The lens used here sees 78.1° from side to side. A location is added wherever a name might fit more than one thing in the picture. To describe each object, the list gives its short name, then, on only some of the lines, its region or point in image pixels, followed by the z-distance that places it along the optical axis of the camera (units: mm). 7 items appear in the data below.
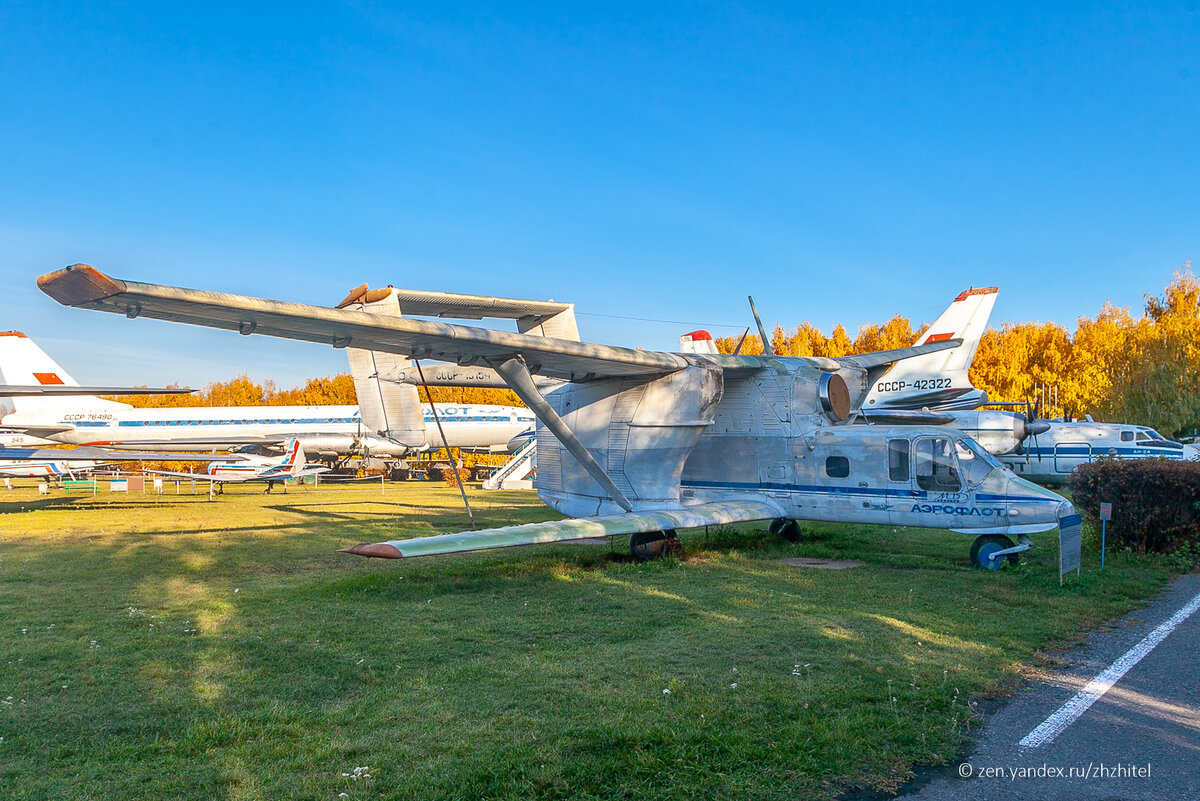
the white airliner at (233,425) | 39406
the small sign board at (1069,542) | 9633
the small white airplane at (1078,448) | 23406
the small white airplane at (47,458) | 23812
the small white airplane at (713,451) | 10219
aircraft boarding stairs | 32469
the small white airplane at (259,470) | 29484
